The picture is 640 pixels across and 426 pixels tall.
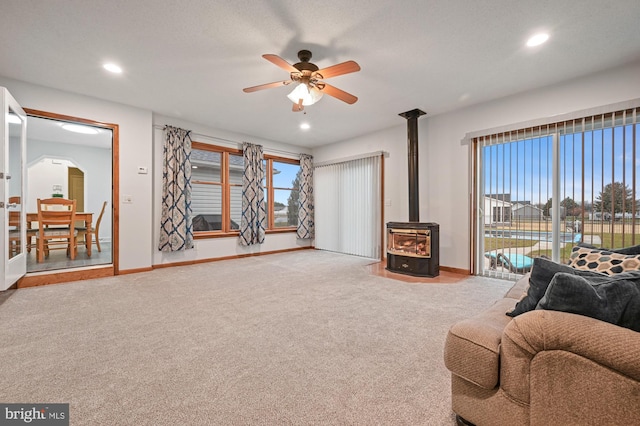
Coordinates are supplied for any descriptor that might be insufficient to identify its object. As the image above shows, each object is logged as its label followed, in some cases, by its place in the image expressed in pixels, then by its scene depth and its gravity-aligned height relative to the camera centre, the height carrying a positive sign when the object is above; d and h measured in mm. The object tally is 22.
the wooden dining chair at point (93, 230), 5102 -358
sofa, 816 -524
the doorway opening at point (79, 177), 4023 +889
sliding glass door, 2914 +305
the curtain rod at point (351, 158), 5285 +1162
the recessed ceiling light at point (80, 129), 5391 +1713
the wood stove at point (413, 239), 3932 -405
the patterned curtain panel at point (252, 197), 5480 +308
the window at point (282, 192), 6164 +493
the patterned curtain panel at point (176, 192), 4484 +338
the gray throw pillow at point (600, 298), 917 -303
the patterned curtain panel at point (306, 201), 6531 +273
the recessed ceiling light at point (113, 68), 2969 +1617
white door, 2770 +258
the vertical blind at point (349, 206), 5449 +129
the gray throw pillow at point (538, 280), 1252 -322
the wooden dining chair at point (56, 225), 4398 -216
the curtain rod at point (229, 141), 4527 +1423
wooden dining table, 5095 -214
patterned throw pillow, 1556 -302
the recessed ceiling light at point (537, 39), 2416 +1587
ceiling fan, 2447 +1313
